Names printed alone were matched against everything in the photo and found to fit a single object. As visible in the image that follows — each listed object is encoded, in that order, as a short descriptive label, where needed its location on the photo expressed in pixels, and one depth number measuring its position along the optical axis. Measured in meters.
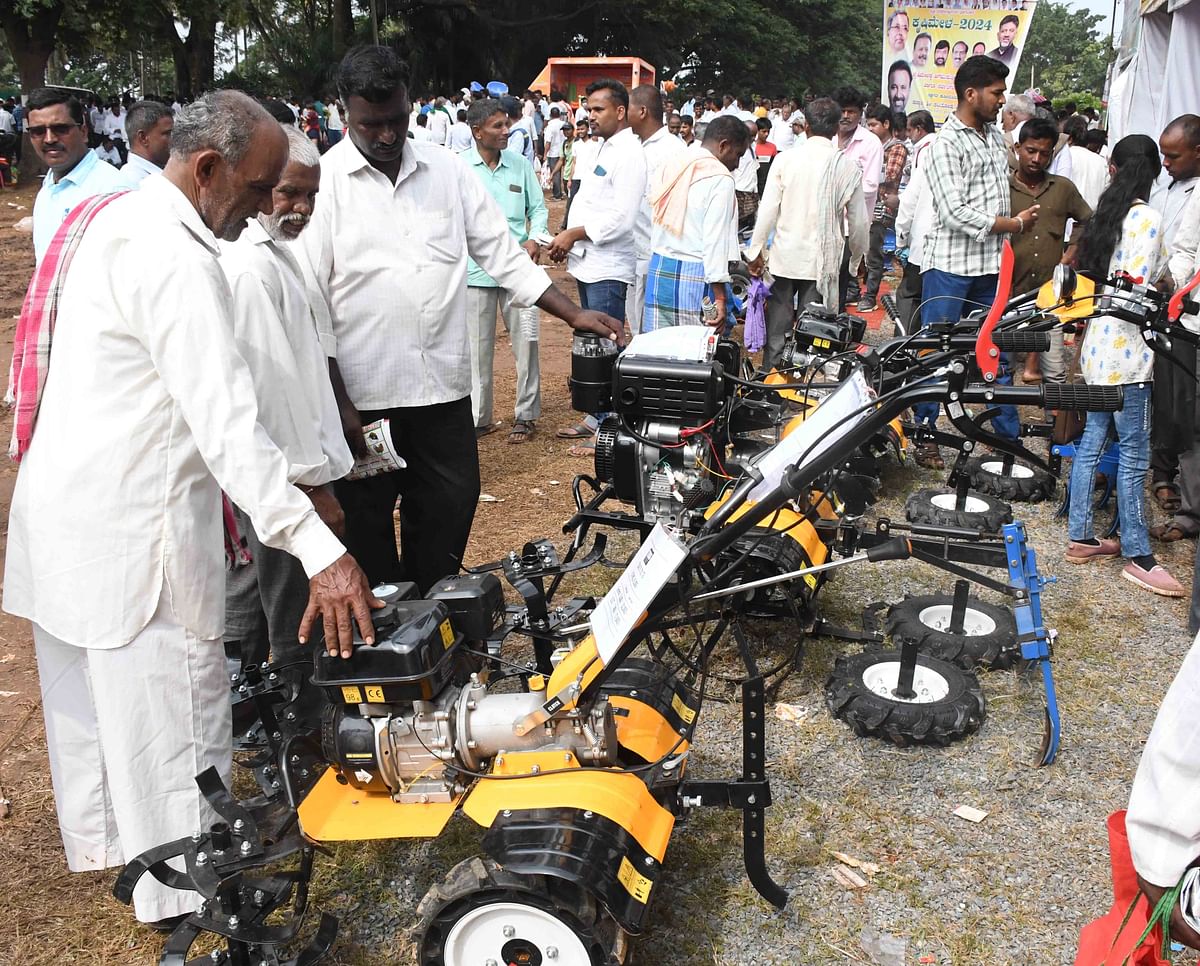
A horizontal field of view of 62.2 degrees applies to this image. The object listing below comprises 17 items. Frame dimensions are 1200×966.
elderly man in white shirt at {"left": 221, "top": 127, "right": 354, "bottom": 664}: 2.93
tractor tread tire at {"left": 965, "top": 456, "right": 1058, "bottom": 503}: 6.14
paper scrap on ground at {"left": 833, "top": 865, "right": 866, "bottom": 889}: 3.01
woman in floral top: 4.81
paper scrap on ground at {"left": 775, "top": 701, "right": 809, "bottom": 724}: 3.92
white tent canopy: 9.05
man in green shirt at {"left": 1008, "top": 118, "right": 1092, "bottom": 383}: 7.19
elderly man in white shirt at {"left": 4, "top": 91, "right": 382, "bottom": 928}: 2.23
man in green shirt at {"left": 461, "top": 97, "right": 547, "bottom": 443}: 6.57
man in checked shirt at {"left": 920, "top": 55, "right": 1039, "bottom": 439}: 6.08
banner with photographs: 20.22
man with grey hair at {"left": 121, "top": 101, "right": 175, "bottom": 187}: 5.71
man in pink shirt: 10.33
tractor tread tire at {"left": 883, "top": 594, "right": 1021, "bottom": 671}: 4.23
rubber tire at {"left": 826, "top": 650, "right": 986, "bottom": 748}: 3.68
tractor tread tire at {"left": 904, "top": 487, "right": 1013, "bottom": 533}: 5.33
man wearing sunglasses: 5.27
